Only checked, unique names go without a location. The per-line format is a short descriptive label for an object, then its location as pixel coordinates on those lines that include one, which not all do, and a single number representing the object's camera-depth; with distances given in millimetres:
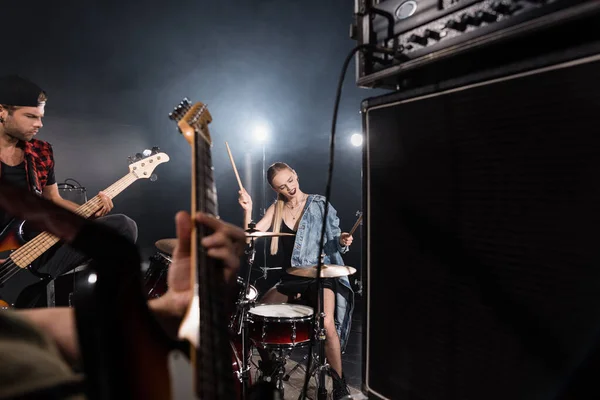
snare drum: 2498
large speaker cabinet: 643
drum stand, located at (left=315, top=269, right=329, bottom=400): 2629
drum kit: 2533
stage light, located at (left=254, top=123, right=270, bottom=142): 5816
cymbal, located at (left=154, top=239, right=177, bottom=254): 3046
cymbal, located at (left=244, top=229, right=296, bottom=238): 2832
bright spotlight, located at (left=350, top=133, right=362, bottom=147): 5793
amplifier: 639
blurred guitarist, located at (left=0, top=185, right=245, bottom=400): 489
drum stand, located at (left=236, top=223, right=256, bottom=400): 2627
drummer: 2961
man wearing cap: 2674
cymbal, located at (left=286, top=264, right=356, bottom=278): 2637
